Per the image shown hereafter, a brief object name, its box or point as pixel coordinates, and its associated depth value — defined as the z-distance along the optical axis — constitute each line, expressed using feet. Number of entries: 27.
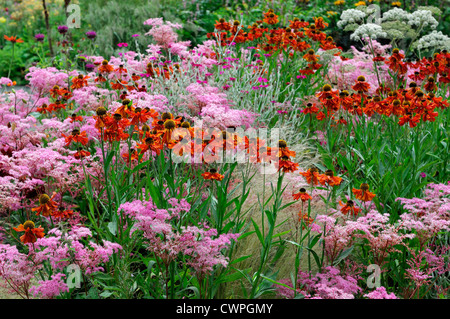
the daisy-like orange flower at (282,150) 6.67
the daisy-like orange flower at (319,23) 15.14
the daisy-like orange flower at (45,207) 6.52
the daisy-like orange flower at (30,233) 6.20
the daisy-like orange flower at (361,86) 10.41
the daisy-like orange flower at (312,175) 7.03
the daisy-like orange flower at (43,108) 11.05
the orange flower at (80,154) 7.87
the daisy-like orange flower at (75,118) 9.23
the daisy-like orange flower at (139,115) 7.42
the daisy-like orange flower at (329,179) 6.99
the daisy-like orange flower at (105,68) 11.52
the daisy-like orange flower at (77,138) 7.69
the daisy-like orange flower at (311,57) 12.62
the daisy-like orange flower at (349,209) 7.06
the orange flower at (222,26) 14.83
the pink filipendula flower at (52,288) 5.98
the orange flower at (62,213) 7.14
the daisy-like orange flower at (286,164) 6.68
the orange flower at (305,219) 7.29
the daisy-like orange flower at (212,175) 6.84
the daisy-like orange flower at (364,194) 7.12
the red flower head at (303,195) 6.95
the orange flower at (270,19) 15.35
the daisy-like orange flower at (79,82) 11.32
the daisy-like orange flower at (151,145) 7.06
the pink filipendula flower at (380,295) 5.51
